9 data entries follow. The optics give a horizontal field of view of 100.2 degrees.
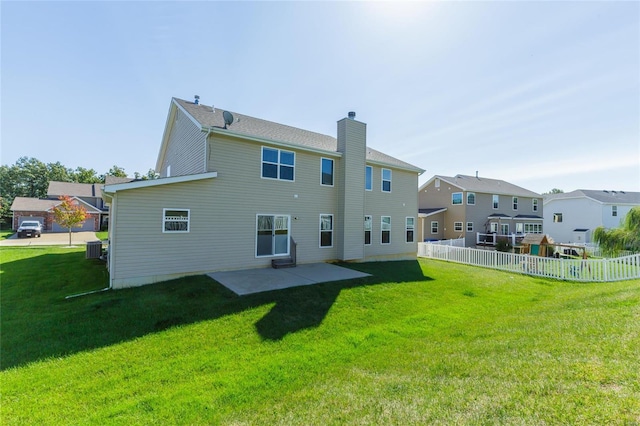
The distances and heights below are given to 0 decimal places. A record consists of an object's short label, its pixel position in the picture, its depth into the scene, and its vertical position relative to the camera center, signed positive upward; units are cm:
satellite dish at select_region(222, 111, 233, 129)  1056 +419
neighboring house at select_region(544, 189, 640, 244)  3241 +203
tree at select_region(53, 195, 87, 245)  2161 +68
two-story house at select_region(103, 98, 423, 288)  883 +95
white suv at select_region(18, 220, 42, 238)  2728 -91
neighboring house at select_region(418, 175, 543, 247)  2677 +180
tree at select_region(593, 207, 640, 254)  1391 -47
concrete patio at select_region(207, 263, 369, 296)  848 -192
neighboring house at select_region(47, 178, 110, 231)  3634 +403
